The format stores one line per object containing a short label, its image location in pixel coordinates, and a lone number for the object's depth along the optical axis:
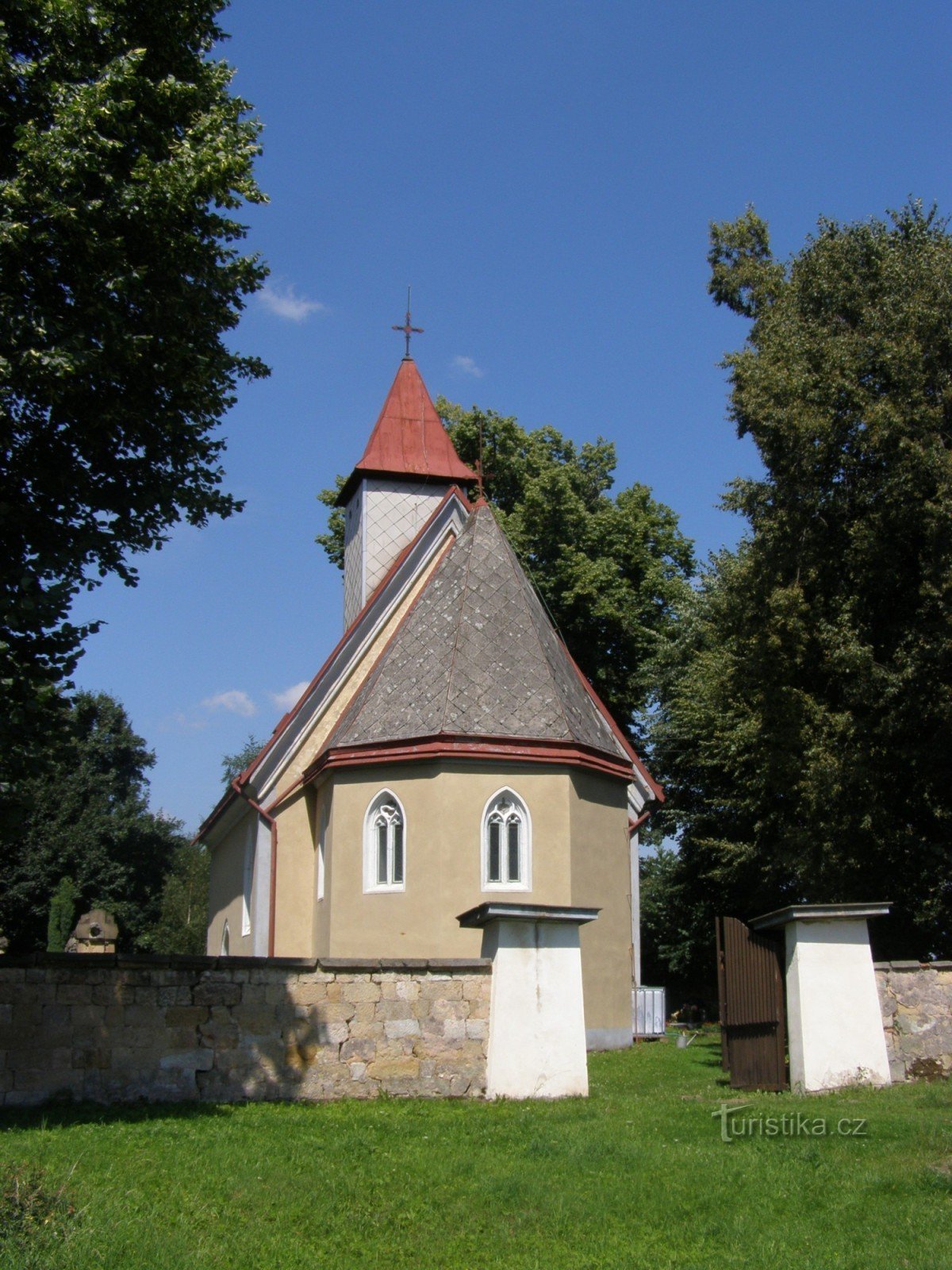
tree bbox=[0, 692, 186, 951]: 45.56
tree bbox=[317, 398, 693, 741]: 33.09
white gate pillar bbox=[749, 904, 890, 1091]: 12.05
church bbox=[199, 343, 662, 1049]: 17.73
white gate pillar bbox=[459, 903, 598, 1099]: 12.05
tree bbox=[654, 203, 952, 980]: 17.64
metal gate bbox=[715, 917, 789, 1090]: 12.38
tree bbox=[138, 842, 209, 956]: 50.94
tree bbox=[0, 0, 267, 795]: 9.99
